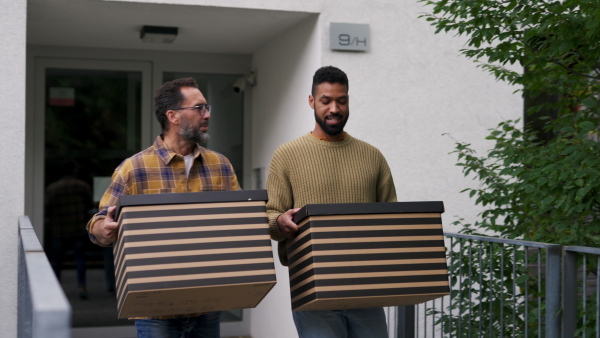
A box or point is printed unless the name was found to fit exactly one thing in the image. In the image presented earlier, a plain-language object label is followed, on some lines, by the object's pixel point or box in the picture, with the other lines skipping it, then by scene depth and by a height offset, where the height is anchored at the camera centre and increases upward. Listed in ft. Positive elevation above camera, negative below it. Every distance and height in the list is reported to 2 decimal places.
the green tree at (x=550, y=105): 11.85 +1.08
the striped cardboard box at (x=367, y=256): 9.69 -1.06
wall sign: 19.44 +3.10
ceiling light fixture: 20.85 +3.39
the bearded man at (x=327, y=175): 10.88 -0.11
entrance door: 23.82 +0.22
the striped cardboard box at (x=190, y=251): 8.89 -0.93
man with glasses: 10.13 -0.03
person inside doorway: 23.86 -1.60
